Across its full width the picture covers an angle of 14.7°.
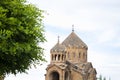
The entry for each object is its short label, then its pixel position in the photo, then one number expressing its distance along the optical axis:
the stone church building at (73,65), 72.06
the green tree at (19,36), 19.59
